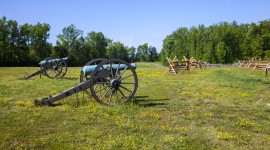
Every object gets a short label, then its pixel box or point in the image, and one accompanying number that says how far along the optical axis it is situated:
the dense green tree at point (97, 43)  70.92
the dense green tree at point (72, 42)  60.63
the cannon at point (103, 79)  8.52
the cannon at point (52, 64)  18.43
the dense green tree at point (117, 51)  87.78
